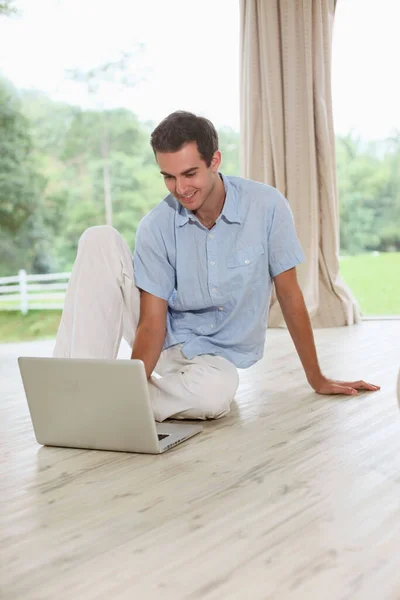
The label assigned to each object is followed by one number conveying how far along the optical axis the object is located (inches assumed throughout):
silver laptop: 69.7
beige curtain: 179.6
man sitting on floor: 81.1
